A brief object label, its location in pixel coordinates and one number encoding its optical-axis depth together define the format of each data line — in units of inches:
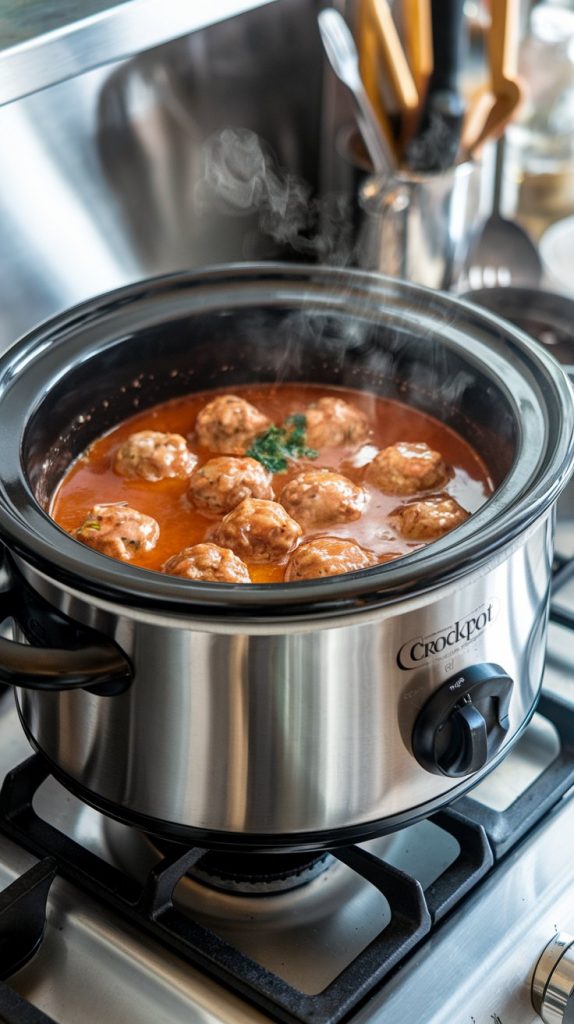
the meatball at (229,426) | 58.5
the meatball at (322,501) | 52.6
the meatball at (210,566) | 46.9
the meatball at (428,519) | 51.3
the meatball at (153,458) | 56.3
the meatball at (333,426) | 58.8
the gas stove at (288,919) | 45.8
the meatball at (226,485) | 53.7
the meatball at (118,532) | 50.2
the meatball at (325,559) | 47.1
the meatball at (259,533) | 50.3
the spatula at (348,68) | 71.3
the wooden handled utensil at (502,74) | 75.3
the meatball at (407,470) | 54.8
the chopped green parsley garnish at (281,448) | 57.9
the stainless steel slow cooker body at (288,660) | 39.2
